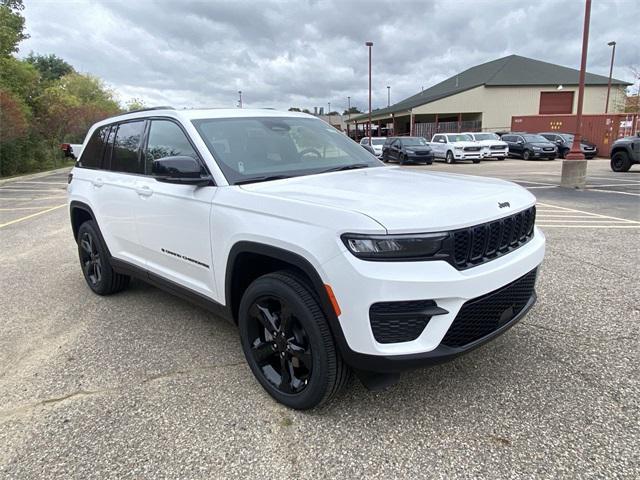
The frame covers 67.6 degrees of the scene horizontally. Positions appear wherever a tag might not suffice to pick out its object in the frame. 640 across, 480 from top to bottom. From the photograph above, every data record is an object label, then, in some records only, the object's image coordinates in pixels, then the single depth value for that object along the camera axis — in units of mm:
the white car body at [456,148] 26172
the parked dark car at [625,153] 16984
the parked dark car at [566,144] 27094
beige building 43469
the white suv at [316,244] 2309
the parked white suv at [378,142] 30605
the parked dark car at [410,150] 25922
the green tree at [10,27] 25688
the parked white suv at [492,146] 26562
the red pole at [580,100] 12953
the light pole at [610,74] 42281
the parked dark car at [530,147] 26766
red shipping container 27391
